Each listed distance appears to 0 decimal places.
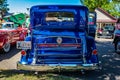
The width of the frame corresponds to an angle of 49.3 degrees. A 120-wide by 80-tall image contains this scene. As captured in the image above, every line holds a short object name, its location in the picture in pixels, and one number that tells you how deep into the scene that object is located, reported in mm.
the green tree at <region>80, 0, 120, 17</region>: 25221
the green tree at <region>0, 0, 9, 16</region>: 30185
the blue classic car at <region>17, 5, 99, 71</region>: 3904
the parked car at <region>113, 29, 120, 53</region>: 6786
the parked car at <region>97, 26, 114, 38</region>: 15030
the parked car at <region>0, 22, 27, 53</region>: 6073
